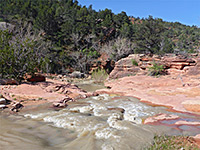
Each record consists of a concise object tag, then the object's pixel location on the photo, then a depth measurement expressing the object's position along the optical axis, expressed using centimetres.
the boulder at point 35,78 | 1036
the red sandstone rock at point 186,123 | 439
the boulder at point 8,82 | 899
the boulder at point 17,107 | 616
